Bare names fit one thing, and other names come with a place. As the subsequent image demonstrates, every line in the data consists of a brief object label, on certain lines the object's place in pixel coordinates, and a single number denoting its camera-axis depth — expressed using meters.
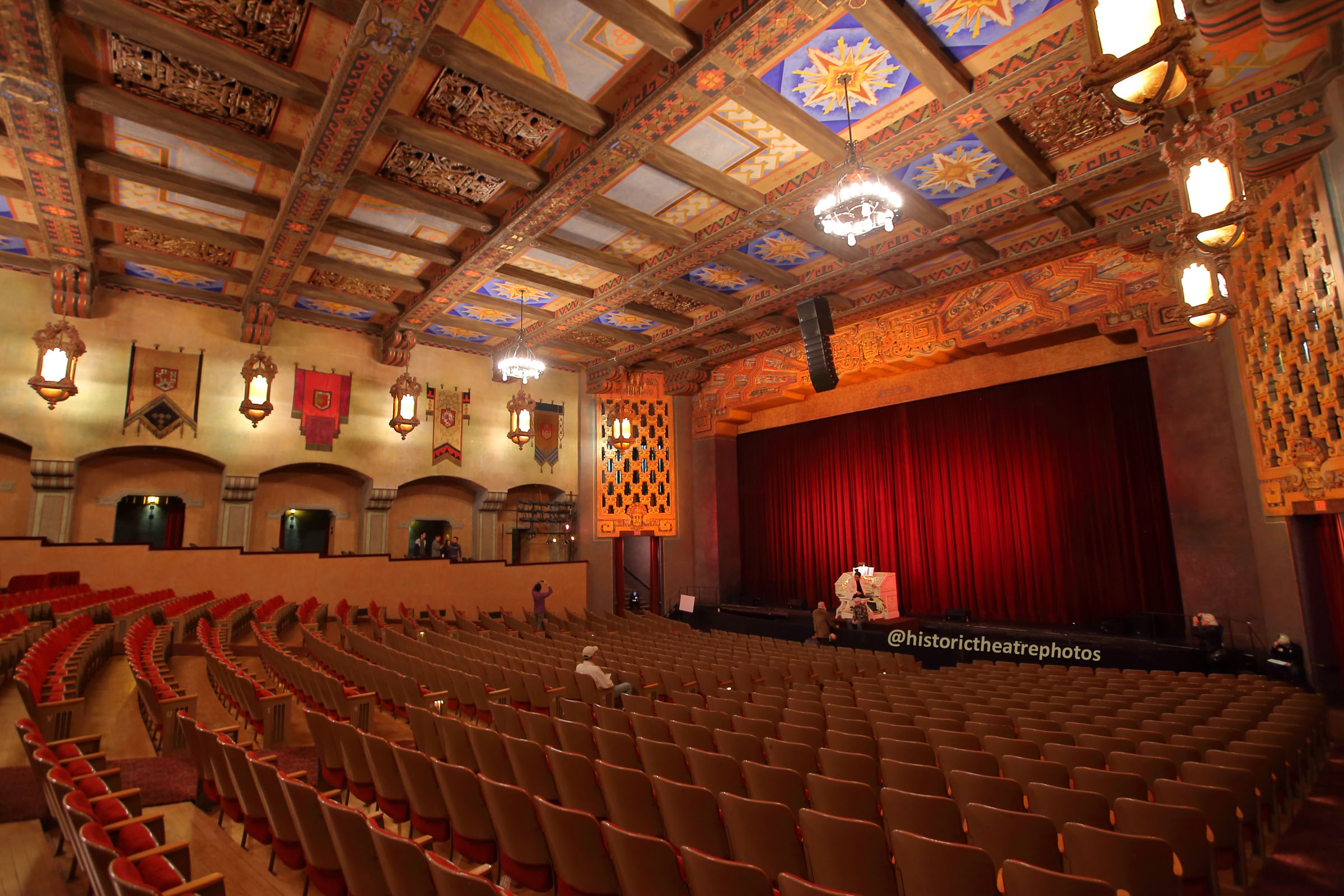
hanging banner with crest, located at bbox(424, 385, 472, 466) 13.73
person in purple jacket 11.14
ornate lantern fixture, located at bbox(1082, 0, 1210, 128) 2.47
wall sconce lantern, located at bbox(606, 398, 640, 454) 14.05
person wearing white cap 5.62
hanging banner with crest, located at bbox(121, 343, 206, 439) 10.82
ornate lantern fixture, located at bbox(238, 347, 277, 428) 10.57
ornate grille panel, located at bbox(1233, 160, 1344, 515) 6.00
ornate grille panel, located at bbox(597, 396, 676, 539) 15.15
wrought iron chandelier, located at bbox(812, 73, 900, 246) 6.14
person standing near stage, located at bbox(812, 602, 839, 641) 10.33
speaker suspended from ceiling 9.81
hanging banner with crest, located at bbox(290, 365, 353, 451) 12.33
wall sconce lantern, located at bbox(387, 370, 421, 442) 11.98
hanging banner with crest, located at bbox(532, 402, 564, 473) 15.02
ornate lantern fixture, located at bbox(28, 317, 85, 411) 8.74
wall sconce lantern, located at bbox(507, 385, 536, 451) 11.91
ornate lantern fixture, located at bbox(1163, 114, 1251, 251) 4.27
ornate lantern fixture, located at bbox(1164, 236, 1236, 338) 5.30
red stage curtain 10.54
